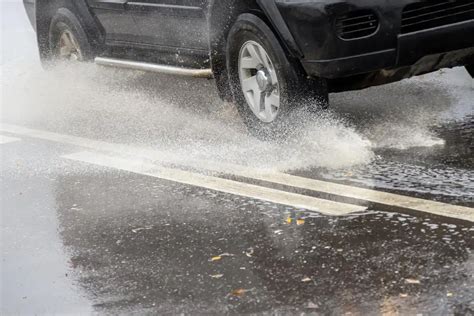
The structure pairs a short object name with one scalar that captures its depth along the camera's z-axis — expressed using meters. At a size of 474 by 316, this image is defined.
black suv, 10.50
